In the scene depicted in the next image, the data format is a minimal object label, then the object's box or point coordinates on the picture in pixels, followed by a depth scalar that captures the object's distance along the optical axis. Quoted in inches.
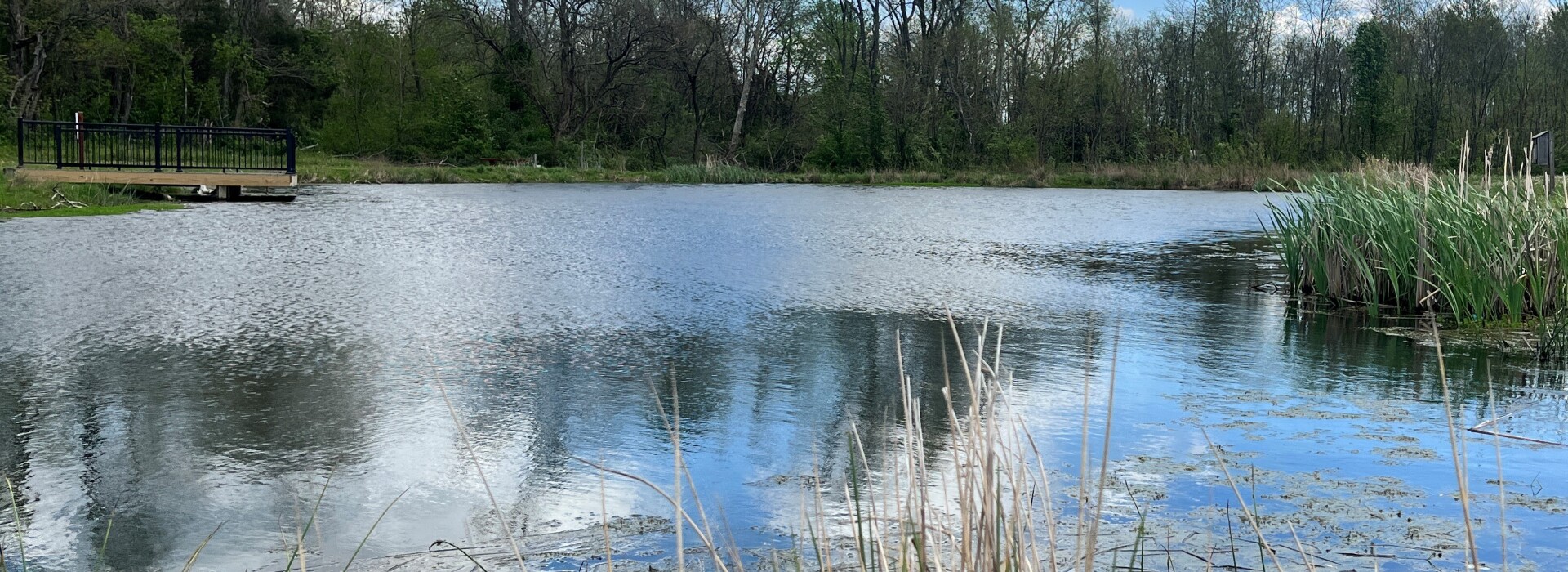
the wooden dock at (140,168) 866.1
